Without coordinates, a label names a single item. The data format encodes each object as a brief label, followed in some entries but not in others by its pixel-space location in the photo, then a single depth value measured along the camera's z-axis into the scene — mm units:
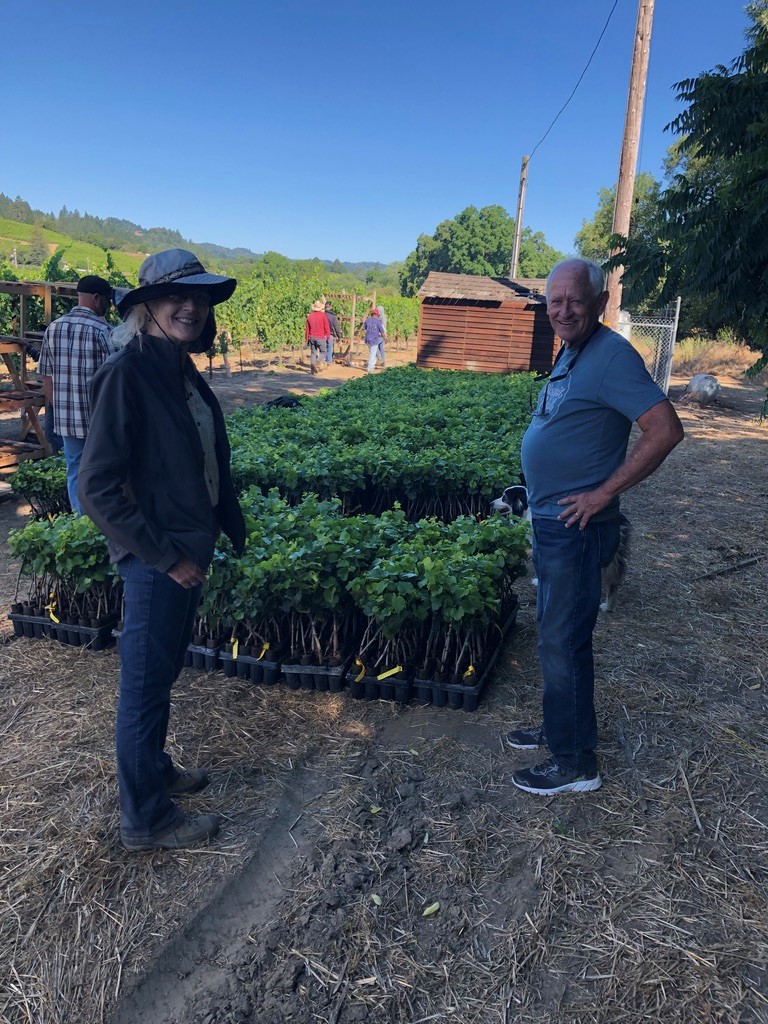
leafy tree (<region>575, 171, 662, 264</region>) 38131
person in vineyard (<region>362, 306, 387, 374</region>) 23328
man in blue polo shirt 2699
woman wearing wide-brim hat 2416
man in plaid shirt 5828
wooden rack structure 8430
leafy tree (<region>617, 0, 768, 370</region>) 5051
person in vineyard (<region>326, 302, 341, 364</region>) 25125
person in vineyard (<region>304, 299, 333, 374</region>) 22641
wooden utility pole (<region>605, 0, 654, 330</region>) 12359
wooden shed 22031
